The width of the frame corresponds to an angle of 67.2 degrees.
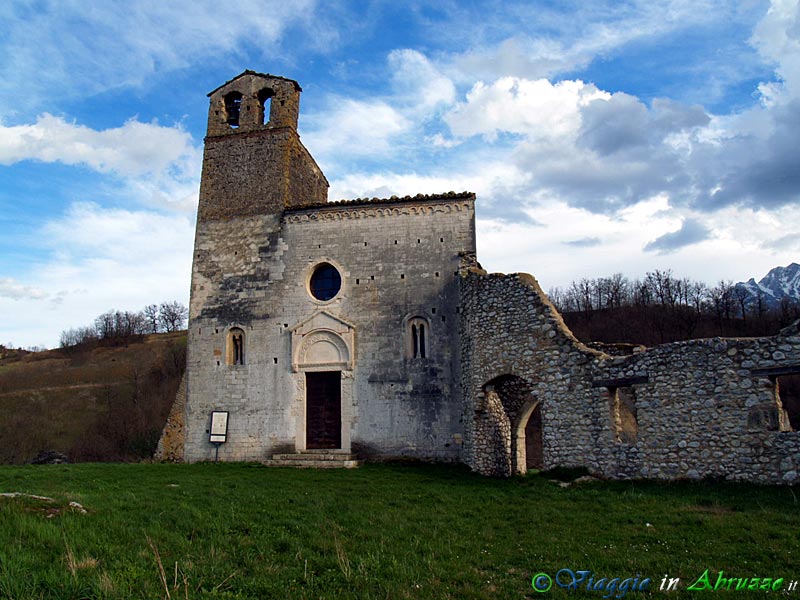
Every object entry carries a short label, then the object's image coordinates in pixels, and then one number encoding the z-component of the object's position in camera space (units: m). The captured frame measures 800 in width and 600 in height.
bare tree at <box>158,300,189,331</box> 76.94
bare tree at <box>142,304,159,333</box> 77.50
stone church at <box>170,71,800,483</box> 15.28
